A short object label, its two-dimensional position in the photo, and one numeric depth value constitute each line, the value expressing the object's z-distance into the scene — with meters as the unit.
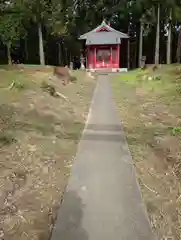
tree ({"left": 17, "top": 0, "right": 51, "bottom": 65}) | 18.22
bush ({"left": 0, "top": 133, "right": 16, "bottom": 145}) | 3.86
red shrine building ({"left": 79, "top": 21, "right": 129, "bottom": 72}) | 18.61
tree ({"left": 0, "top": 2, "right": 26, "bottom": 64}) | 17.77
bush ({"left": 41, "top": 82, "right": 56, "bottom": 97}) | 7.62
